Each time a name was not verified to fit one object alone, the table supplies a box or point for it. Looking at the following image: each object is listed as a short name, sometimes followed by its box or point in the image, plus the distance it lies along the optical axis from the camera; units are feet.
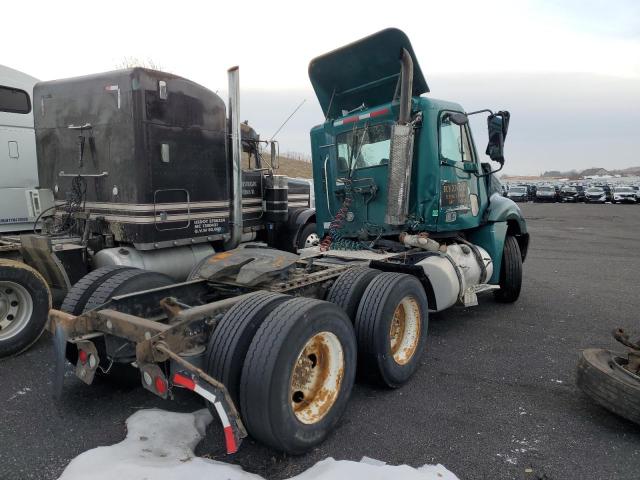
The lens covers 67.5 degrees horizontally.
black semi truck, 17.47
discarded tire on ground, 10.44
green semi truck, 9.36
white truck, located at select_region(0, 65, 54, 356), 21.66
